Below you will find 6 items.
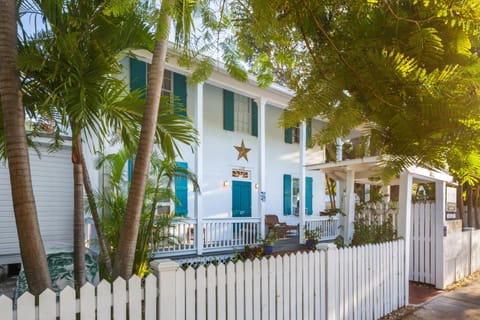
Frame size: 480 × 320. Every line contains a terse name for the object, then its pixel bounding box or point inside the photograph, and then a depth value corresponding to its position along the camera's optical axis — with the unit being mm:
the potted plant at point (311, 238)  10560
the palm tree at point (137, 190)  2969
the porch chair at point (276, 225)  10811
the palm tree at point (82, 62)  2293
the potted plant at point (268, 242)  9516
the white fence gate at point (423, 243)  7215
